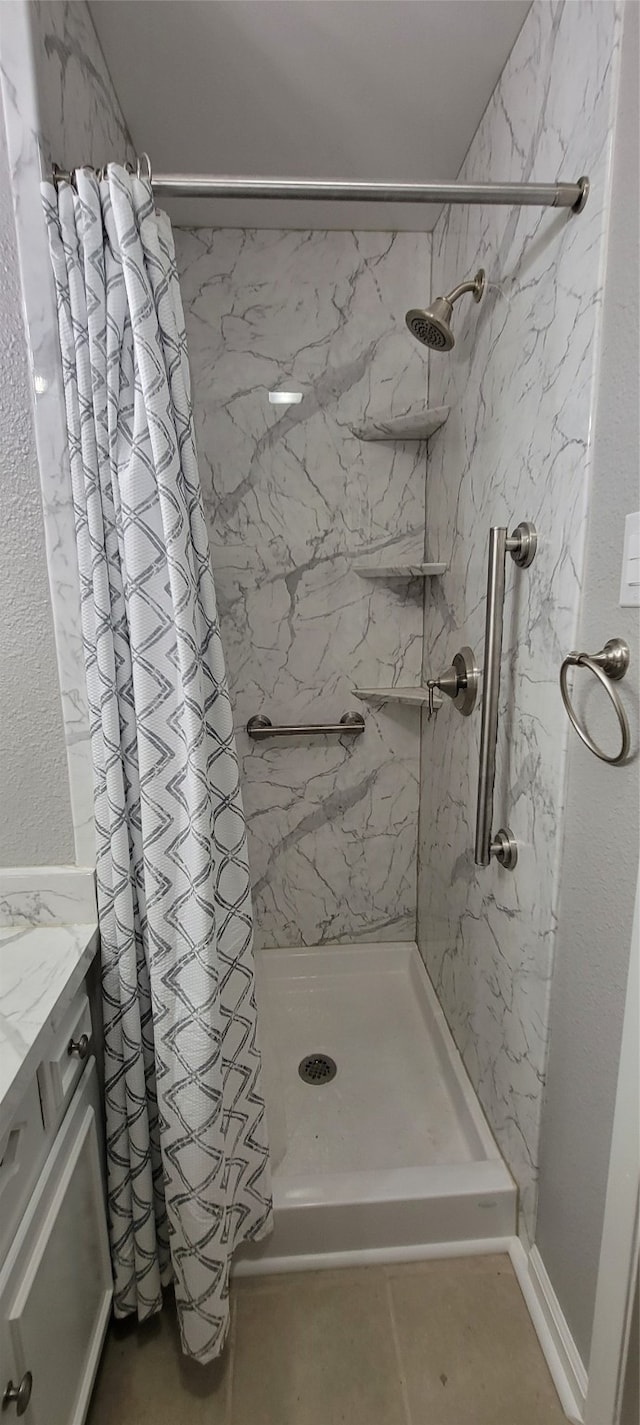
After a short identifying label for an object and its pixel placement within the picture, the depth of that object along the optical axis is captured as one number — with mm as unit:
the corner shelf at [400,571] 1771
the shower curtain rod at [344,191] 950
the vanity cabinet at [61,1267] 755
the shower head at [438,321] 1221
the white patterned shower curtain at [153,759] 926
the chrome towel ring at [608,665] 834
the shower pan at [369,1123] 1296
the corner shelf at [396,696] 1845
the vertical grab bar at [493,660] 1118
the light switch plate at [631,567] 817
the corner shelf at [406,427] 1684
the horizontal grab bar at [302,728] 2006
